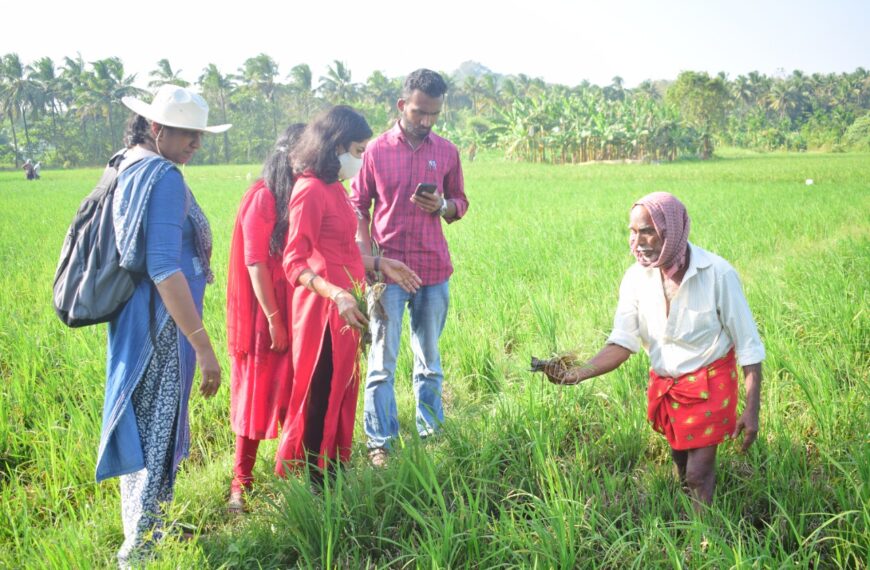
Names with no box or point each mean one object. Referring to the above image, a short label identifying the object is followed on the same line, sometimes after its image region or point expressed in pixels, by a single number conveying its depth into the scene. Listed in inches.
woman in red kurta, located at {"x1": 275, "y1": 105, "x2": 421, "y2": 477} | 95.2
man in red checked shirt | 113.8
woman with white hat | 77.7
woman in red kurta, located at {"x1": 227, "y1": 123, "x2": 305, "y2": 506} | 98.0
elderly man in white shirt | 80.7
